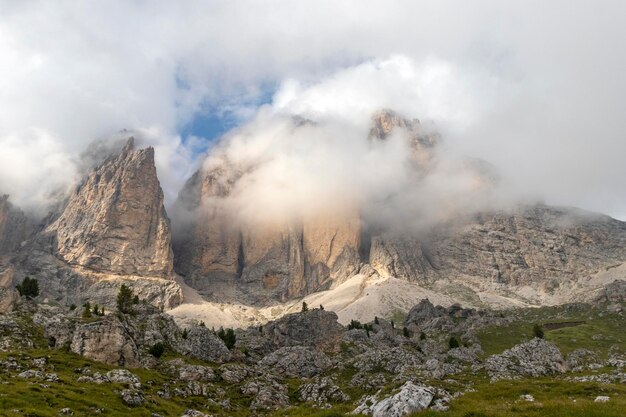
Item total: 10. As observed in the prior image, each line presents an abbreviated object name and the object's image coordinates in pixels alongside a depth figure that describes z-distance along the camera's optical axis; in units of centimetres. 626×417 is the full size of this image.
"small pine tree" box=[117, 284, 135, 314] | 12019
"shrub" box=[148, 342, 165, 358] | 9244
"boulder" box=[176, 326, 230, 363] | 10575
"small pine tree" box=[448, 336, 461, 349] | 14473
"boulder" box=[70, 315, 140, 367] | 7762
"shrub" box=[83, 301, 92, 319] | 9488
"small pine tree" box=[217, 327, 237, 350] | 13398
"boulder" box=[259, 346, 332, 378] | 11012
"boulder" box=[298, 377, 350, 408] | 7791
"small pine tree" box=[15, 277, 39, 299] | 12294
